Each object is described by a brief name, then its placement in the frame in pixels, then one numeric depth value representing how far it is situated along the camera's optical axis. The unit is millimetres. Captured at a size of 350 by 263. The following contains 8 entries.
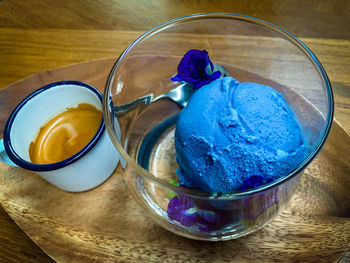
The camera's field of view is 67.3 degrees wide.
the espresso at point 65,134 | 140
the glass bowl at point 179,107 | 99
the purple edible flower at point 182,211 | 102
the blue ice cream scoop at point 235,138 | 116
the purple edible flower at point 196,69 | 140
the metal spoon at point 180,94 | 157
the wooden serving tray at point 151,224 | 115
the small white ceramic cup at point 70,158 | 122
